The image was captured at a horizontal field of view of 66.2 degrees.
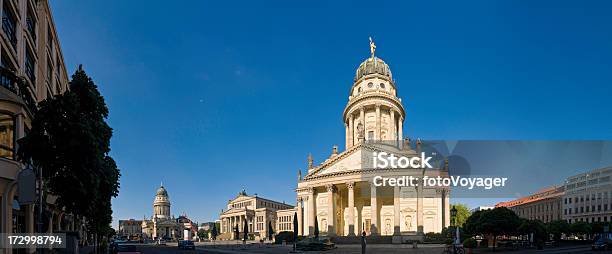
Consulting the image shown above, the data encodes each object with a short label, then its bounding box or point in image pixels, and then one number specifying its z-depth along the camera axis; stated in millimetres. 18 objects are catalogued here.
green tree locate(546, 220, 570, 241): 74438
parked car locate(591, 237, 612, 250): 43281
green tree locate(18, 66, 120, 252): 19656
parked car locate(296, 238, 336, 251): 55688
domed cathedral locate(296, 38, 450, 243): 74875
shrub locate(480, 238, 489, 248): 54738
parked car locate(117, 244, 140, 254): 35094
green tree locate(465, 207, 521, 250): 48184
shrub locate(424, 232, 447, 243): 65919
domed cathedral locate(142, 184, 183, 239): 196250
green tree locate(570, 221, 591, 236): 75375
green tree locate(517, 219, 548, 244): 51156
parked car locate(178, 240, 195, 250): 63903
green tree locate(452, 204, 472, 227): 128188
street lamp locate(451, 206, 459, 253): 31312
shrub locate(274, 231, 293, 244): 84188
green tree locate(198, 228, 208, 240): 179125
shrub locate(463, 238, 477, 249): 40756
